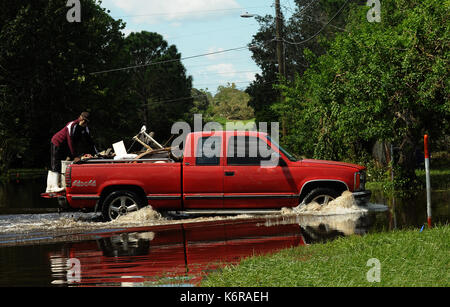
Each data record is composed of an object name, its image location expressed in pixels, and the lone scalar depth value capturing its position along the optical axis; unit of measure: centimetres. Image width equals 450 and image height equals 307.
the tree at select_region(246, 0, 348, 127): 6575
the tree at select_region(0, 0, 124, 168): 3550
